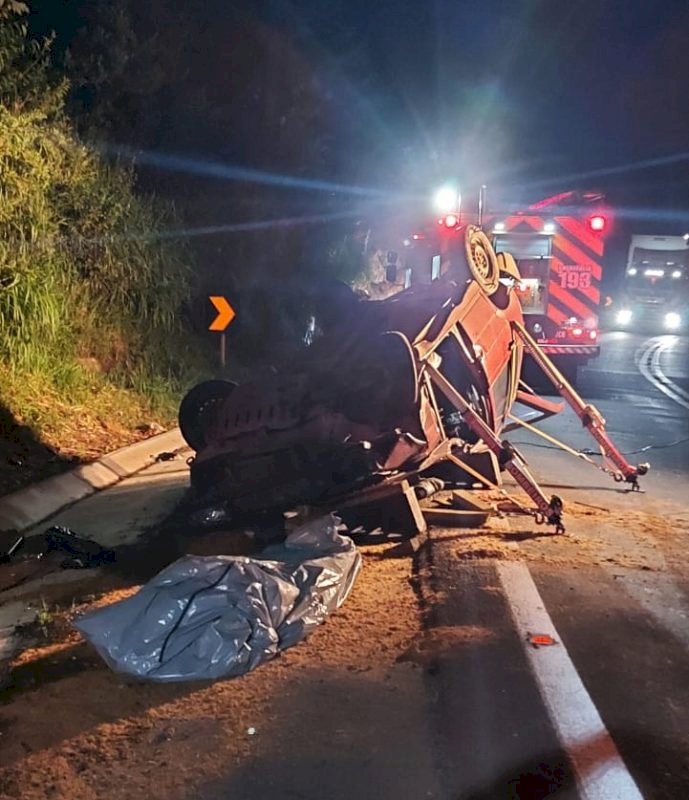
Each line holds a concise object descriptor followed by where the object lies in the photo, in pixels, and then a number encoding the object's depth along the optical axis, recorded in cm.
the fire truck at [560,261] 1405
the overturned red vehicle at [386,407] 607
